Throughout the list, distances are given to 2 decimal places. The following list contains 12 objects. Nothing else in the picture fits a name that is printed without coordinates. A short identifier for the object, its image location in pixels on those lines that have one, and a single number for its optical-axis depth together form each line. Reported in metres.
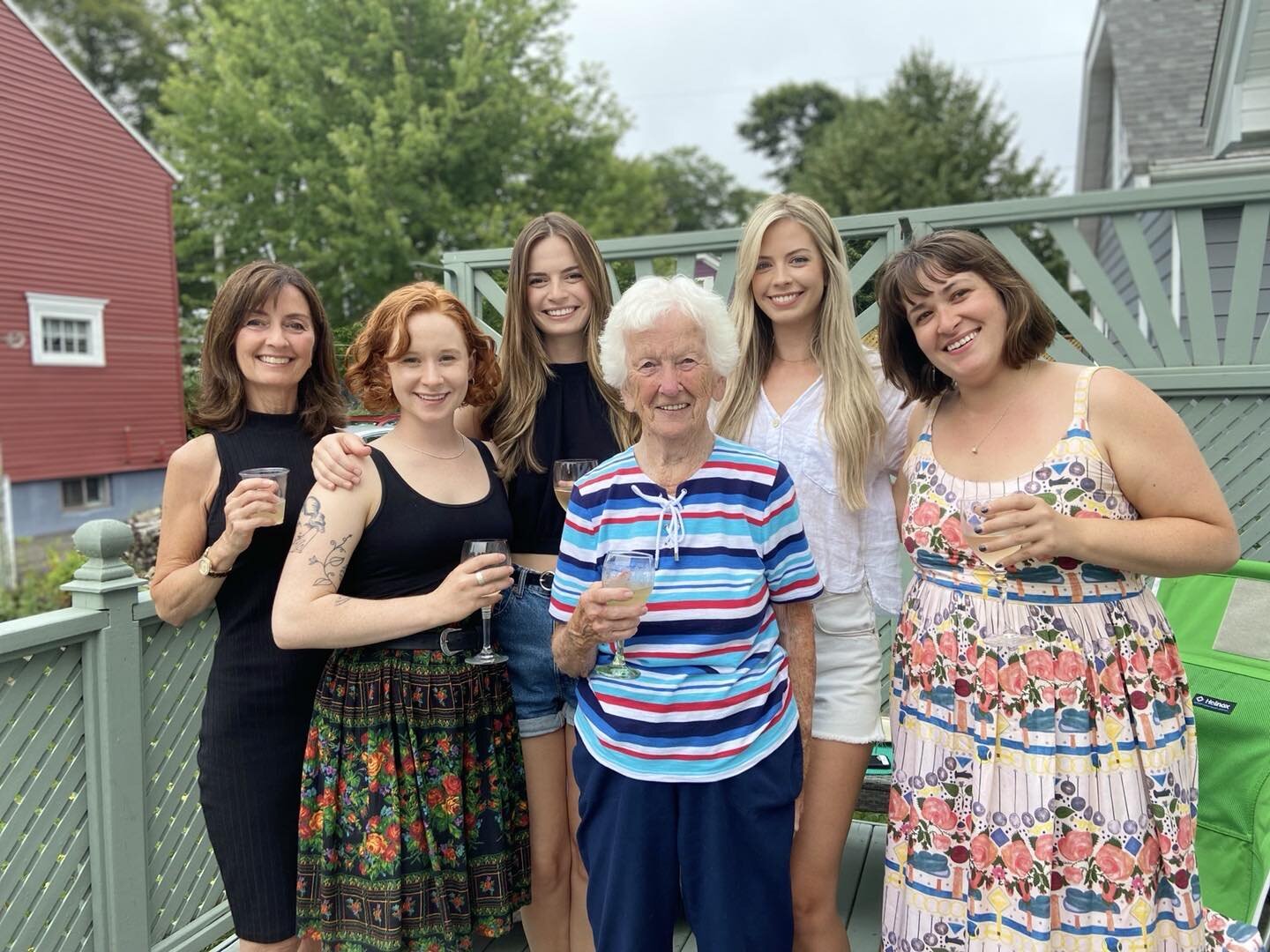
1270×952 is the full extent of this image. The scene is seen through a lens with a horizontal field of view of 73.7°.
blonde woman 2.08
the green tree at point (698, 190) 42.00
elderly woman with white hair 1.74
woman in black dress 2.04
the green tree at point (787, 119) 42.69
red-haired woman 1.90
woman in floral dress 1.72
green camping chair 2.32
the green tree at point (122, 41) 27.38
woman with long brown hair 2.24
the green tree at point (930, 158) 19.38
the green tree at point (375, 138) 16.94
